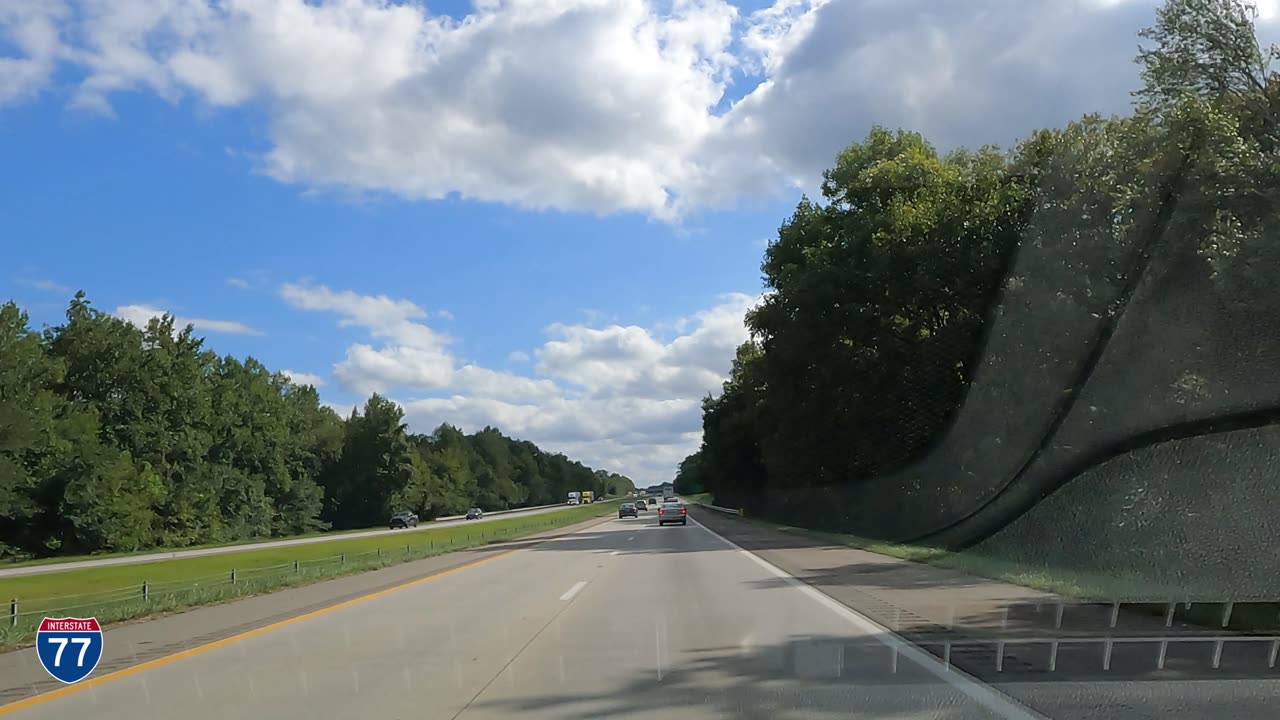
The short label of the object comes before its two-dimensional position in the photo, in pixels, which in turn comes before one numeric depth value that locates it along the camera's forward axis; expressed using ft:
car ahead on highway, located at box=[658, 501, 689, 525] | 193.47
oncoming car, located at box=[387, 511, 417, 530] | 341.62
